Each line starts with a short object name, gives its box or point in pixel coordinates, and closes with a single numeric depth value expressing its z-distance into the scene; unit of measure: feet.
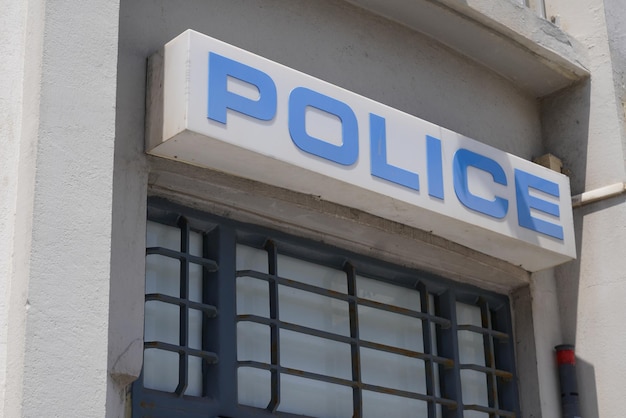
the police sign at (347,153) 19.60
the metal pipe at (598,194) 25.62
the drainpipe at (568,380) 25.04
